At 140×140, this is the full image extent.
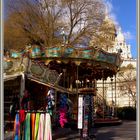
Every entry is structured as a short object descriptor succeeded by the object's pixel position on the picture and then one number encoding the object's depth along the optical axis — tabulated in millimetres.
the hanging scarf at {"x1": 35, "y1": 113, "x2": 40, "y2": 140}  5361
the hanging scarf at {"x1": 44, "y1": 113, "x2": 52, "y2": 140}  5357
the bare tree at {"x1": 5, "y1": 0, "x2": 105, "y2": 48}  15014
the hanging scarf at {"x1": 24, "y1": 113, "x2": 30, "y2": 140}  5405
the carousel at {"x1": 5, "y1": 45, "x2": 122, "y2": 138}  6579
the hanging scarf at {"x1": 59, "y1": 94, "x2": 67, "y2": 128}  6545
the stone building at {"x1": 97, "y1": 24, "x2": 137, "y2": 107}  24780
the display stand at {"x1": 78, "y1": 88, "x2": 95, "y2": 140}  5936
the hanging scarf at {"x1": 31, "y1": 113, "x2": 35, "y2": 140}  5385
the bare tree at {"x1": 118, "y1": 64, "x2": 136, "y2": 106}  24949
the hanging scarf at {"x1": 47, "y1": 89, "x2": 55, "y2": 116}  6260
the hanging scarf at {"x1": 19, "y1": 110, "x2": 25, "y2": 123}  5388
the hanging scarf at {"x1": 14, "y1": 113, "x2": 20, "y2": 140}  5450
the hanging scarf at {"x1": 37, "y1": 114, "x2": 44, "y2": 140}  5353
